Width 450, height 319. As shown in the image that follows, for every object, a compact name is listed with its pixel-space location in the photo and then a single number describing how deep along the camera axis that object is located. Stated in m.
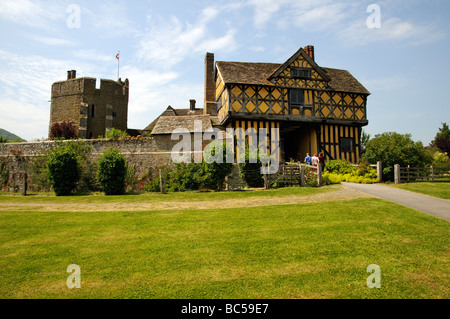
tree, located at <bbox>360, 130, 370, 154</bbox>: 31.09
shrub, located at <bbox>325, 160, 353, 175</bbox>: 17.64
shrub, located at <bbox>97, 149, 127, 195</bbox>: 15.12
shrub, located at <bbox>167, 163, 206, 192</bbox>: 15.33
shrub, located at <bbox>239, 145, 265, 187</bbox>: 15.16
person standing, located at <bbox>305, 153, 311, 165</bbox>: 17.67
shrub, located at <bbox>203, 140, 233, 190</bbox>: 14.59
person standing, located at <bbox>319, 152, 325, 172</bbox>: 17.68
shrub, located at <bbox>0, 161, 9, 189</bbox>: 21.39
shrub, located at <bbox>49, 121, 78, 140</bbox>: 31.61
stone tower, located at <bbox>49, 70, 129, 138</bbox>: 32.97
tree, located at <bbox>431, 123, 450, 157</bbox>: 33.56
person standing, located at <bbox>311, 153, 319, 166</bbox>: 16.80
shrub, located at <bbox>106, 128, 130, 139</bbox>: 25.05
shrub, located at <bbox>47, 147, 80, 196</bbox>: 15.59
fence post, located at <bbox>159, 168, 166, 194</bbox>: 14.60
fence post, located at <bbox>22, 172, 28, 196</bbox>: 15.90
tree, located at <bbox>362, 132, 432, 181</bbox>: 16.91
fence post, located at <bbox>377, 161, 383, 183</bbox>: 16.03
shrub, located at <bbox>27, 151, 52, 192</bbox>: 18.45
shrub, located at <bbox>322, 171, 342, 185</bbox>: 15.20
